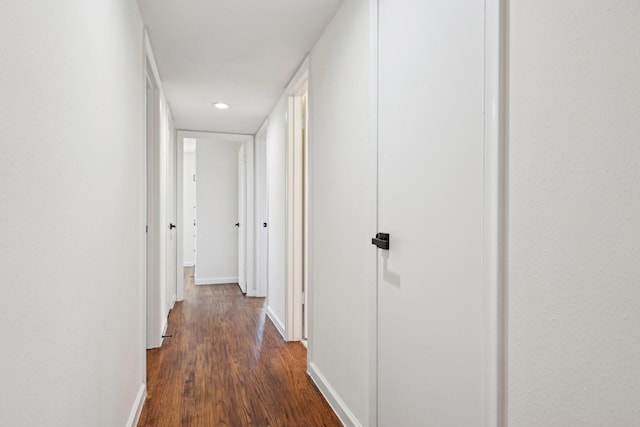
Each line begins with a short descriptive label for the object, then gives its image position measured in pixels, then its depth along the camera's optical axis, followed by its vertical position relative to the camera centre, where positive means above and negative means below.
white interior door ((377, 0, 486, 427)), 1.12 -0.01
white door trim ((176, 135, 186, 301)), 4.89 -0.09
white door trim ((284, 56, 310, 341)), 3.36 -0.11
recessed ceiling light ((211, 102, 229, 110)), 3.92 +1.04
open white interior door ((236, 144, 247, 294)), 5.43 -0.15
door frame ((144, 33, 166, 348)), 3.05 -0.05
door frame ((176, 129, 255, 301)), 4.95 +0.22
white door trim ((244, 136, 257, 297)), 5.17 -0.22
